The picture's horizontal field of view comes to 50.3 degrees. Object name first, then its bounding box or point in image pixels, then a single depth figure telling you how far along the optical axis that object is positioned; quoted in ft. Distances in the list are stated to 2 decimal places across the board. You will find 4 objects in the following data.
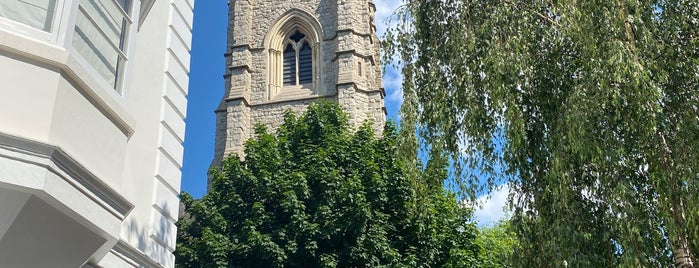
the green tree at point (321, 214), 55.57
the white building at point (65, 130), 14.11
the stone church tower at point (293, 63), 113.39
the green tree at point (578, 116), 22.62
